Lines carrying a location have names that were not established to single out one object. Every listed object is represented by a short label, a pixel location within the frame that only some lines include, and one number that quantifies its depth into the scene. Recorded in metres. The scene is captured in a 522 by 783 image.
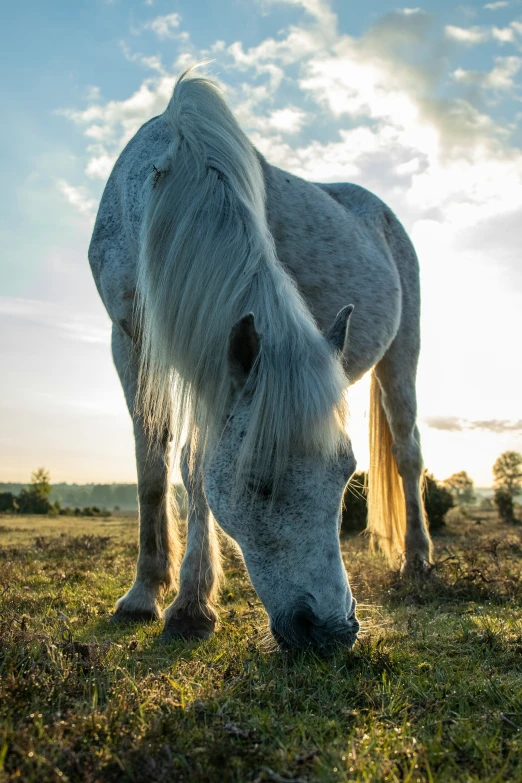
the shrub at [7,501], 27.58
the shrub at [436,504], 13.71
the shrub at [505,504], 18.12
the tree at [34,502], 27.32
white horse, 2.51
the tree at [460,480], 41.08
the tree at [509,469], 37.18
